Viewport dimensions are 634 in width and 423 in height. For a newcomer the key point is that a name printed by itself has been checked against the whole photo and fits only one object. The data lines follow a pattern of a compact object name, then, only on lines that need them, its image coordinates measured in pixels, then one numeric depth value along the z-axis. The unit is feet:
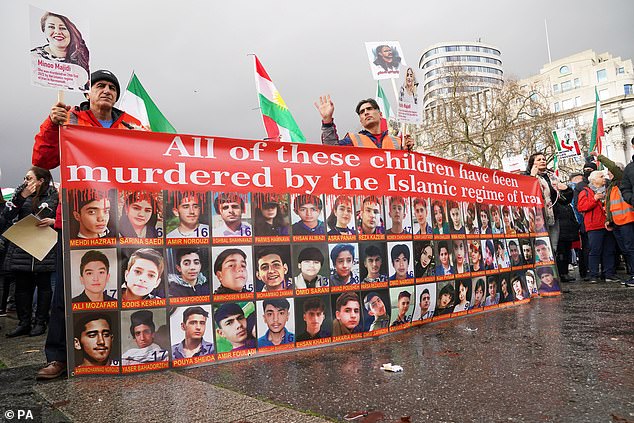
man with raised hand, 16.33
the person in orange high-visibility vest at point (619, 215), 22.99
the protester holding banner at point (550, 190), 21.86
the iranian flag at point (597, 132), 43.16
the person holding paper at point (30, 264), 18.17
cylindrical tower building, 392.88
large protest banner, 10.45
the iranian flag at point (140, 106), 24.52
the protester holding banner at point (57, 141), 10.58
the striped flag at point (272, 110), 28.66
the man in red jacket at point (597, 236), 25.55
